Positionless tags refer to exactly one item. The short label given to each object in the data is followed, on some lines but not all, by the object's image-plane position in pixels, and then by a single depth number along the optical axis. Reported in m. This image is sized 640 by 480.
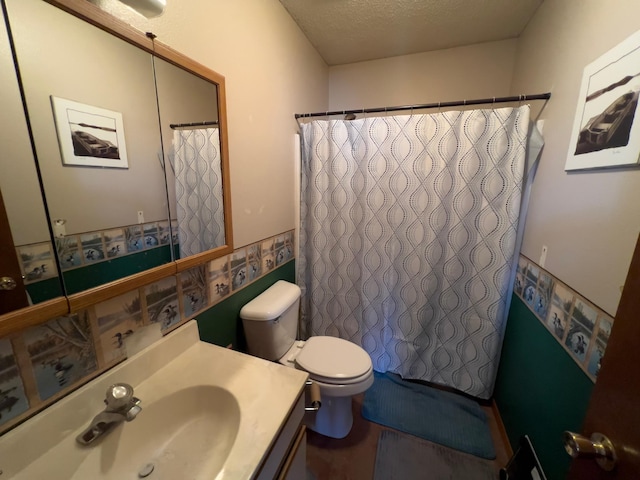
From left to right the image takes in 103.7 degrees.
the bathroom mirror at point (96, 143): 0.56
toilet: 1.30
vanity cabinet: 0.67
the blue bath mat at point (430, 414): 1.44
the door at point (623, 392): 0.43
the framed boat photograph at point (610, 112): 0.73
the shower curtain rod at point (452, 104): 1.24
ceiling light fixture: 0.67
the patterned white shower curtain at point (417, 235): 1.40
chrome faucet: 0.64
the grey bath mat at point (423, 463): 1.27
